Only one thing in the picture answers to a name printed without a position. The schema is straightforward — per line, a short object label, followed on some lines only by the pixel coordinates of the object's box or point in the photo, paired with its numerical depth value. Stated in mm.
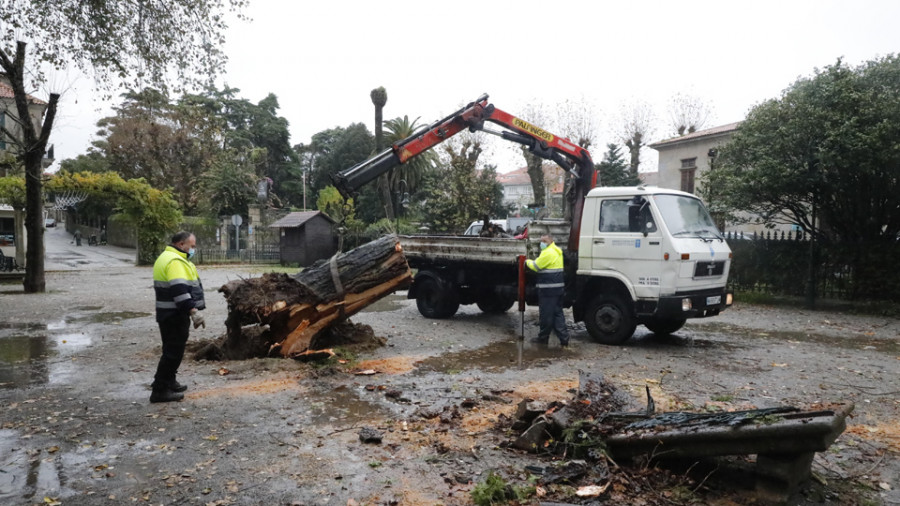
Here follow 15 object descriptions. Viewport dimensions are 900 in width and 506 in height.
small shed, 26047
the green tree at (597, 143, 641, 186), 31078
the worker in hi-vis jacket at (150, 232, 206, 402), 5398
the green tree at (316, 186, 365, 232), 27781
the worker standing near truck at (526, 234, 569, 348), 8133
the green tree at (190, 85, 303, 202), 46969
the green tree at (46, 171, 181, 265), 21562
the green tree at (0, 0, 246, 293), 10920
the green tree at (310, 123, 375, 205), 42844
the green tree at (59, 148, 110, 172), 42644
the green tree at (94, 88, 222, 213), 34906
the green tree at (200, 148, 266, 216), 33438
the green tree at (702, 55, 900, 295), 11141
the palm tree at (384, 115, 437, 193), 35147
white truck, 7836
